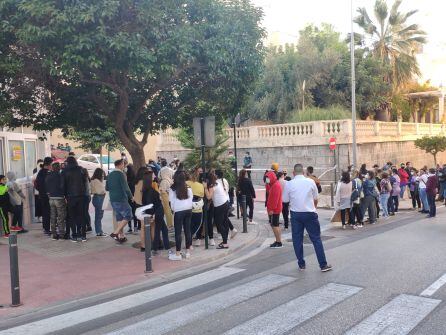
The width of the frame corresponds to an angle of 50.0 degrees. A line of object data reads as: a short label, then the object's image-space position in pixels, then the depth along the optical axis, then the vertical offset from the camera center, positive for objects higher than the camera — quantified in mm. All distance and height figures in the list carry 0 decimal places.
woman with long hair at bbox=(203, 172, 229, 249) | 10102 -981
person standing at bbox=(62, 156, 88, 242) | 10594 -712
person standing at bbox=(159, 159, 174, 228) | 10297 -586
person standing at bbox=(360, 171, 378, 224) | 13906 -1144
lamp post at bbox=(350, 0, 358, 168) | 22031 +1426
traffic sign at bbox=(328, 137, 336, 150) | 22938 +560
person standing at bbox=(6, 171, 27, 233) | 11695 -808
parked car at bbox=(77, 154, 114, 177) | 30109 +55
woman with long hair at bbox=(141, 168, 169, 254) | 9328 -853
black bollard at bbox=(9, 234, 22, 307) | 6590 -1478
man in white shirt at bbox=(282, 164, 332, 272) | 7867 -1007
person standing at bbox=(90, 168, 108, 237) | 11438 -770
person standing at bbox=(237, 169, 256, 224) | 13477 -835
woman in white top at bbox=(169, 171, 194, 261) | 9000 -823
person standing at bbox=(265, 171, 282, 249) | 10297 -1094
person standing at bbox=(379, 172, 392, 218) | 15188 -1243
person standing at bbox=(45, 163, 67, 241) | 10859 -881
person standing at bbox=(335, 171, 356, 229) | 12812 -1102
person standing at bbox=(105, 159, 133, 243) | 10328 -741
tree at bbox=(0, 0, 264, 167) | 8570 +1991
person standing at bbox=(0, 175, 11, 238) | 11172 -856
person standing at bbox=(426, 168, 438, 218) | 14617 -1203
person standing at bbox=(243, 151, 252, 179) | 23172 -234
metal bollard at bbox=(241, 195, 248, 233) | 12258 -1574
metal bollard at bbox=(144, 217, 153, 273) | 7949 -1441
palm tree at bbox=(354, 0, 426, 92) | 34156 +8575
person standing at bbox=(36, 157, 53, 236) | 11781 -773
